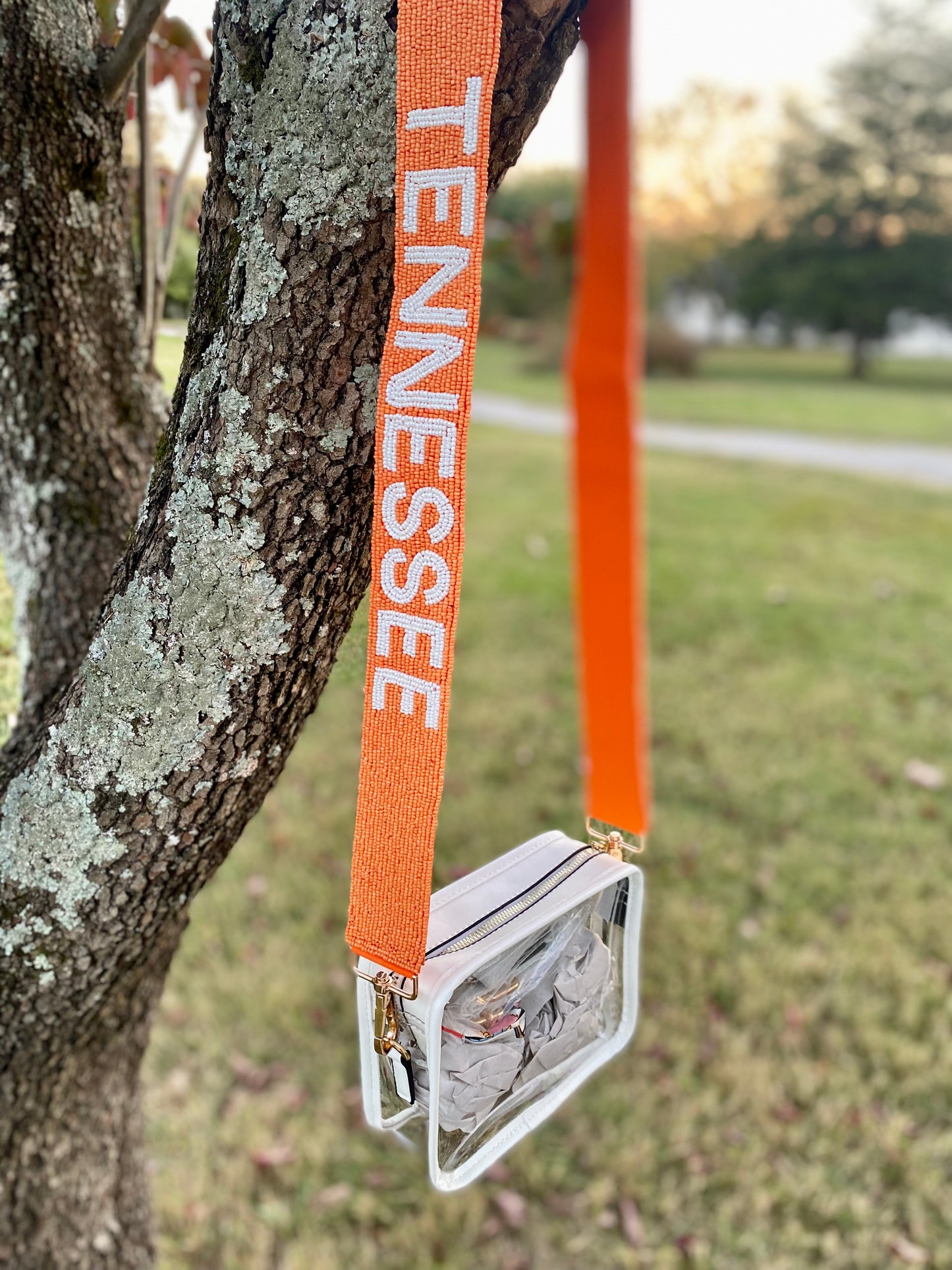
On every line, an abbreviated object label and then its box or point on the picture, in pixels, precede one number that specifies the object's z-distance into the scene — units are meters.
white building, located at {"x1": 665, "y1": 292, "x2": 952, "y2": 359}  23.16
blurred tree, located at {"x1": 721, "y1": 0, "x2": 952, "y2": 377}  22.09
